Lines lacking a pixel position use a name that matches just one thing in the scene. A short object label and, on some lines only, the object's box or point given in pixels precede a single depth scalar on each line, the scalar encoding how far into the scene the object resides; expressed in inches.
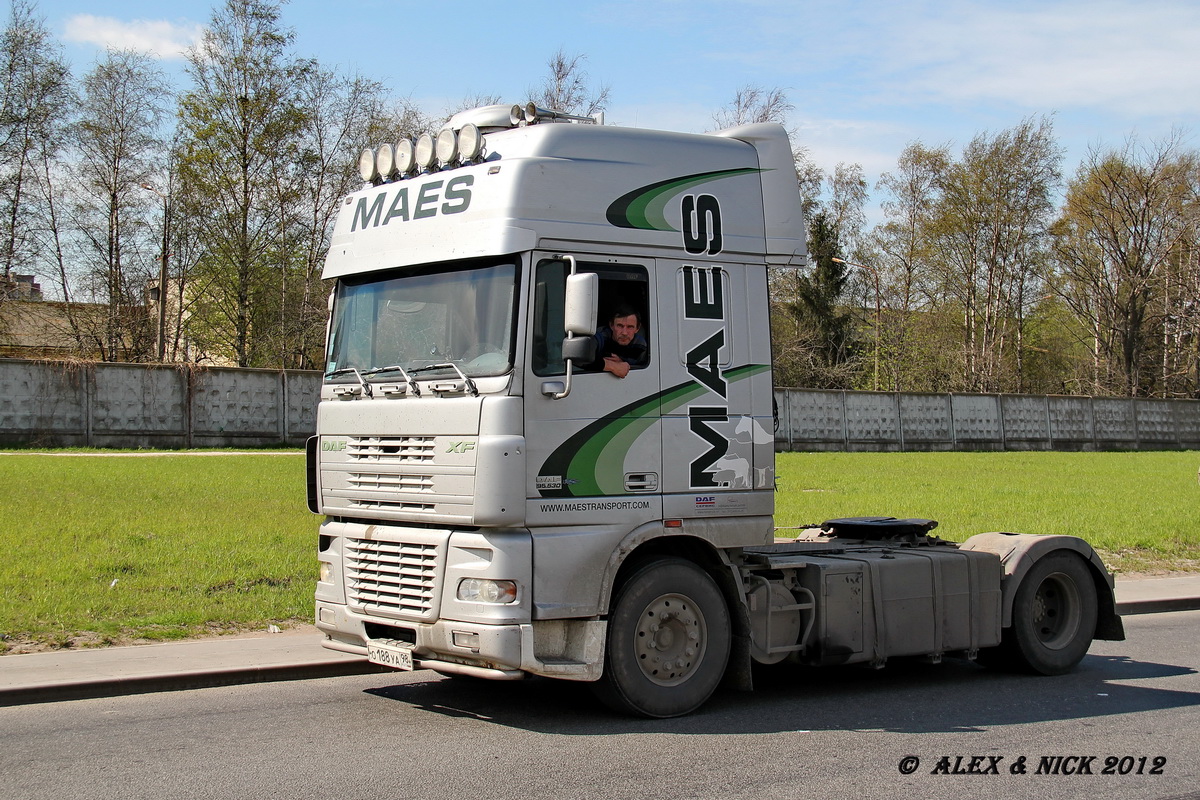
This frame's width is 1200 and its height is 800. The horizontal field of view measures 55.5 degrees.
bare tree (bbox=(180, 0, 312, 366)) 1680.6
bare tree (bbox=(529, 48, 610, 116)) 1840.6
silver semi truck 271.1
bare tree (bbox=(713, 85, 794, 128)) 1878.8
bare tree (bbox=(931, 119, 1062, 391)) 2273.6
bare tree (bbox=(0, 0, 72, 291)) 1526.8
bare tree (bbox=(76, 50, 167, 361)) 1611.7
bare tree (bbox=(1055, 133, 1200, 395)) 2267.5
